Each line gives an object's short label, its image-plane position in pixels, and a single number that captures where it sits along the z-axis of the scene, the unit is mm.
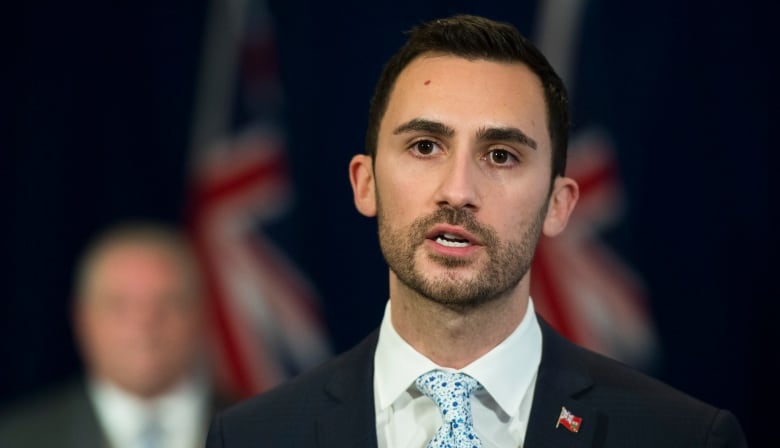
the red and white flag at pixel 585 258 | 8711
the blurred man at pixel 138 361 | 7531
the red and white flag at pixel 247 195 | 9055
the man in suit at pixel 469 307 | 4703
